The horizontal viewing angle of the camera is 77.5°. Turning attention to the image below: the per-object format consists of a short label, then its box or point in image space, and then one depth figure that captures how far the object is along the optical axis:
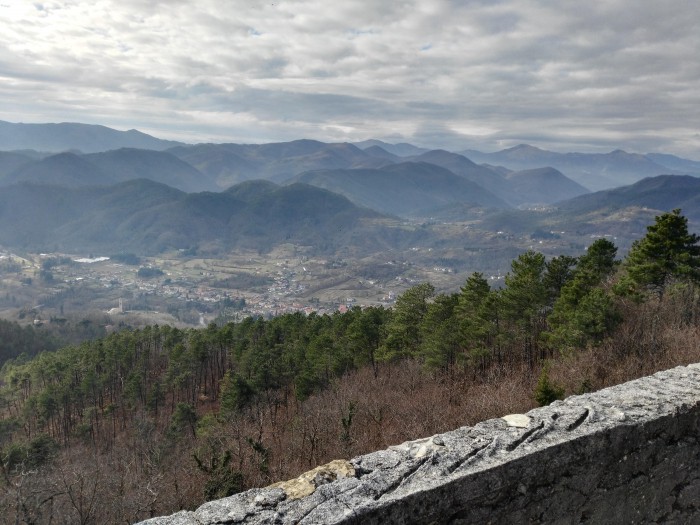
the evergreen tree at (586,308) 20.09
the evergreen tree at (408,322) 34.78
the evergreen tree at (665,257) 22.31
